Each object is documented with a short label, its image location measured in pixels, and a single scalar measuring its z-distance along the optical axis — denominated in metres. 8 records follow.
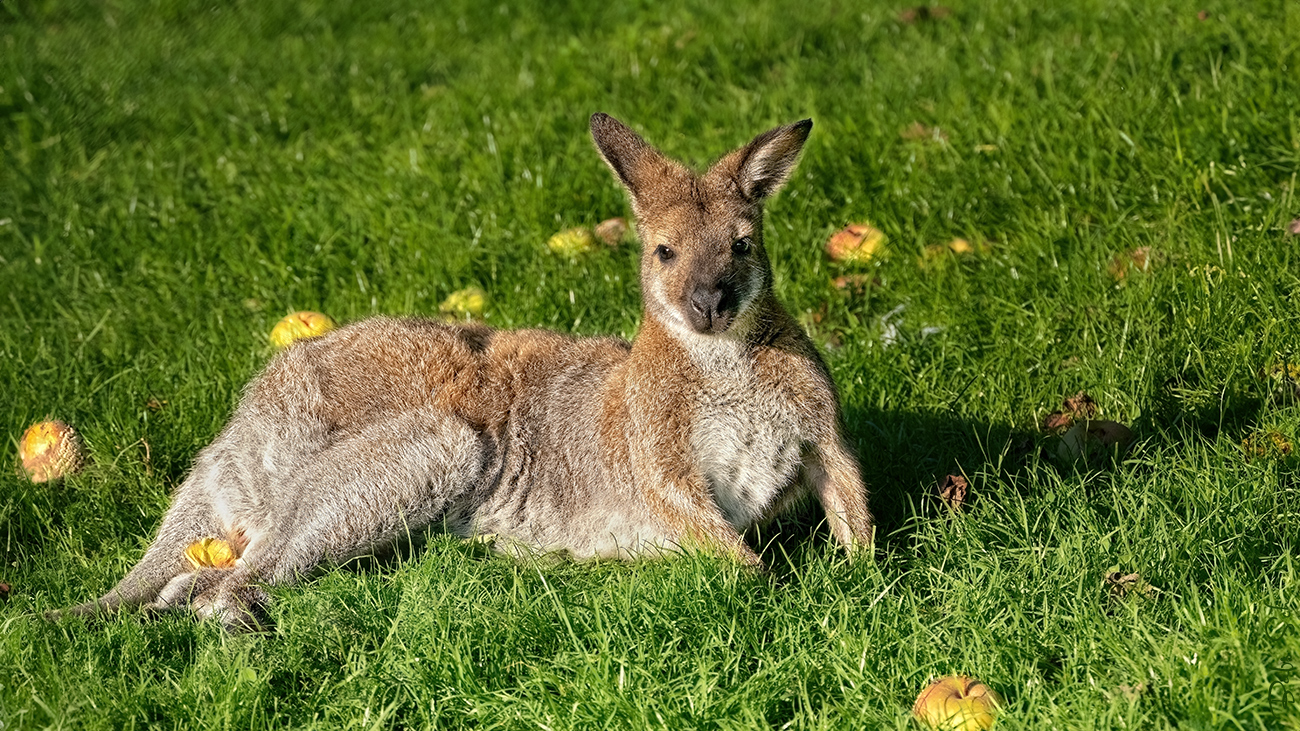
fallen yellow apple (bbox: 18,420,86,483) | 10.54
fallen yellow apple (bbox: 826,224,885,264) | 12.15
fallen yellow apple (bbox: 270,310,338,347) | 11.87
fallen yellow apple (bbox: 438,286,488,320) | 12.45
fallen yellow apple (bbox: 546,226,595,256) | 12.82
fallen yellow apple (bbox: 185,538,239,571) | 9.45
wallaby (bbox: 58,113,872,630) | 8.87
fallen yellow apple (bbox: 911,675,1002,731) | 6.43
